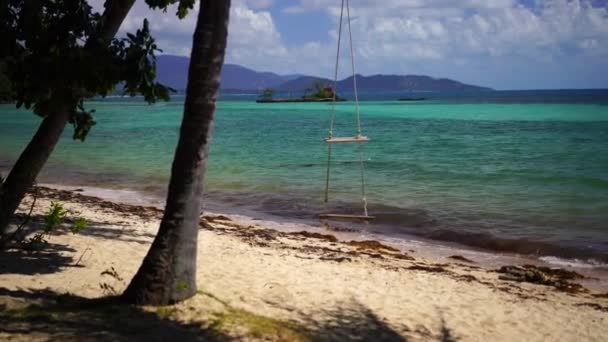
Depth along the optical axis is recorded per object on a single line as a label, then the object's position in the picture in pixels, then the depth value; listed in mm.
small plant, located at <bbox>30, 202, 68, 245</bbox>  6887
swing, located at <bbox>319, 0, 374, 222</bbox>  12984
